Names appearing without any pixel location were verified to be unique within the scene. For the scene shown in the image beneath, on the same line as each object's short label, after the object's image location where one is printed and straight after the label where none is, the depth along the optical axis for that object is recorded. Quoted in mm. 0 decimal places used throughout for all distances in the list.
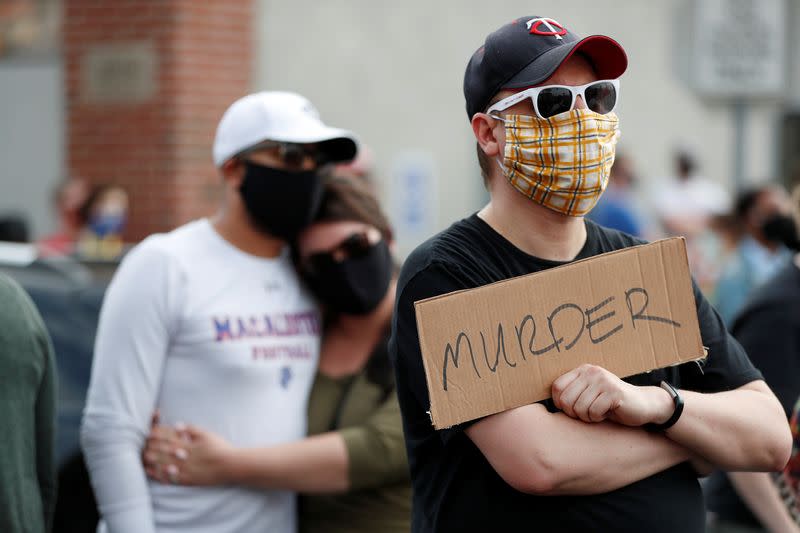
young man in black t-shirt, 4484
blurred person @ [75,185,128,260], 15617
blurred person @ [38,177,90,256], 15992
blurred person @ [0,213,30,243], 14225
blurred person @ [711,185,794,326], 14609
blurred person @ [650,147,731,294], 18094
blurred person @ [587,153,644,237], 19062
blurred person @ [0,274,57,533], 5480
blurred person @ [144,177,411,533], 6211
